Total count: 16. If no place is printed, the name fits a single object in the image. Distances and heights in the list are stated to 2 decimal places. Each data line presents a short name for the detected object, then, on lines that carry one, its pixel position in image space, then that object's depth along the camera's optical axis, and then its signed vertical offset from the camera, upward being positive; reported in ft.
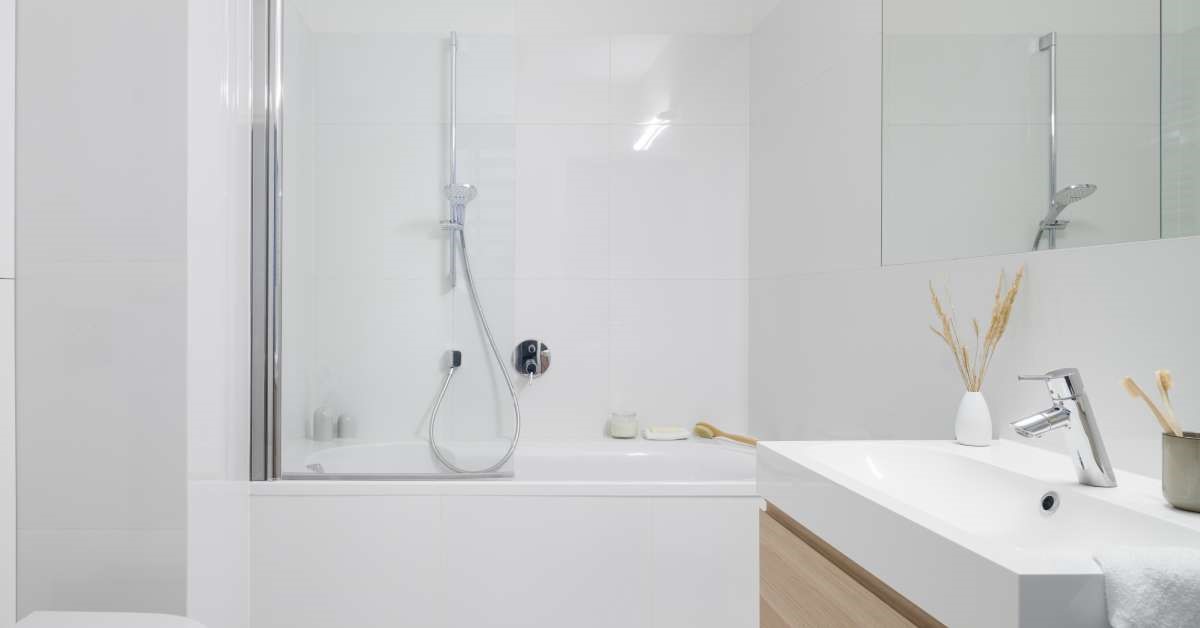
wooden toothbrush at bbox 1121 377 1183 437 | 2.36 -0.37
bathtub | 5.32 -2.09
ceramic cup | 2.20 -0.56
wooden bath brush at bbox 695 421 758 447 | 7.80 -1.51
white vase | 3.50 -0.61
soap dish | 7.82 -1.52
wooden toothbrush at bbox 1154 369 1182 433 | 2.35 -0.27
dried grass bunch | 3.49 -0.12
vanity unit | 1.66 -0.80
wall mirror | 2.70 +1.07
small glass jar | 7.84 -1.42
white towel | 1.56 -0.70
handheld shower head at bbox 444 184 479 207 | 5.62 +1.10
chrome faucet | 2.56 -0.47
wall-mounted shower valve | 7.89 -0.58
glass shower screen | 5.50 +0.53
